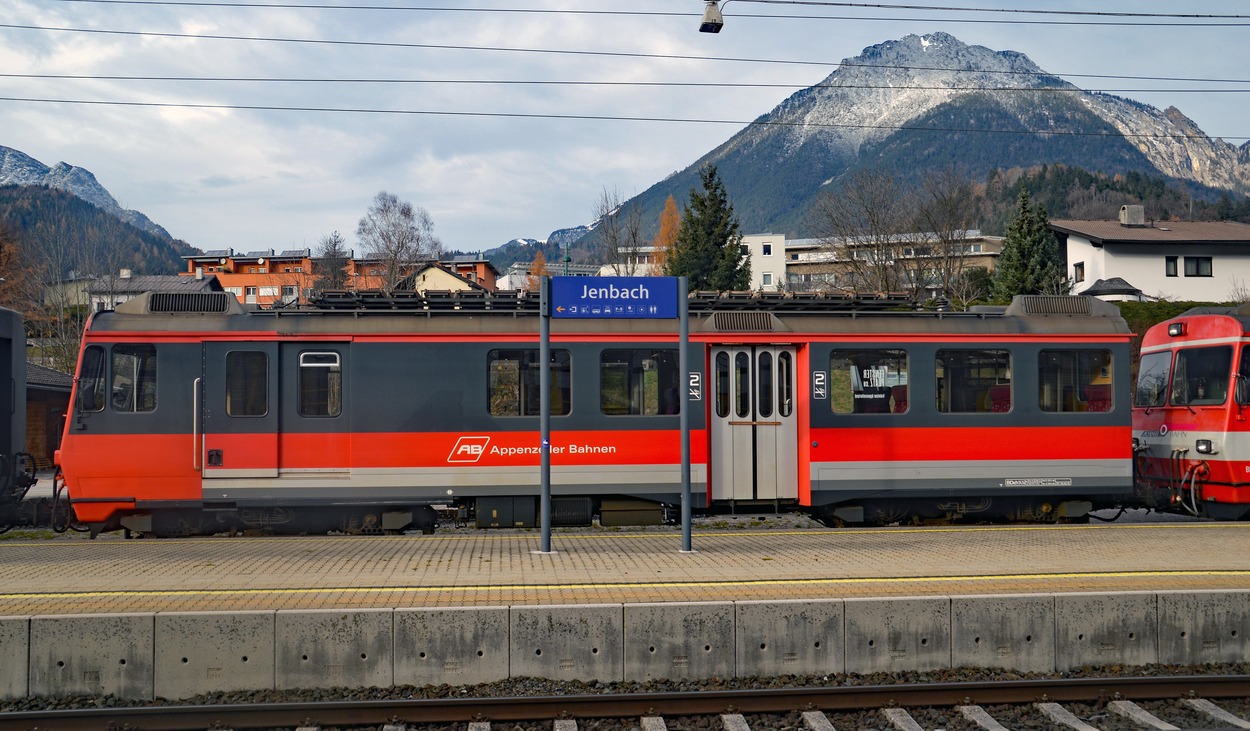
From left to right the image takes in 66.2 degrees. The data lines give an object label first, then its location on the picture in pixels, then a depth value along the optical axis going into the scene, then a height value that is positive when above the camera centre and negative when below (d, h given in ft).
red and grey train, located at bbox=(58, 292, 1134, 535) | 44.68 -1.22
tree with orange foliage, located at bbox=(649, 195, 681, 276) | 243.54 +41.41
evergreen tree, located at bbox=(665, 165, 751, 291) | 176.04 +26.68
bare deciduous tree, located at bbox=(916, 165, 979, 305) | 164.76 +27.49
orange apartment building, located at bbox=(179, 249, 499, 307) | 221.66 +40.90
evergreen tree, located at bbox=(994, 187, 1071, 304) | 158.40 +20.91
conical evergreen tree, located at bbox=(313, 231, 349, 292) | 203.05 +27.52
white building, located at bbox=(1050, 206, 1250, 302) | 182.09 +23.04
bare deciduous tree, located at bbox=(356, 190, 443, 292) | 191.01 +31.01
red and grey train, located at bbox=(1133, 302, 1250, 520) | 48.49 -1.82
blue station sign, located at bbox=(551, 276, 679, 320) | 38.22 +3.59
